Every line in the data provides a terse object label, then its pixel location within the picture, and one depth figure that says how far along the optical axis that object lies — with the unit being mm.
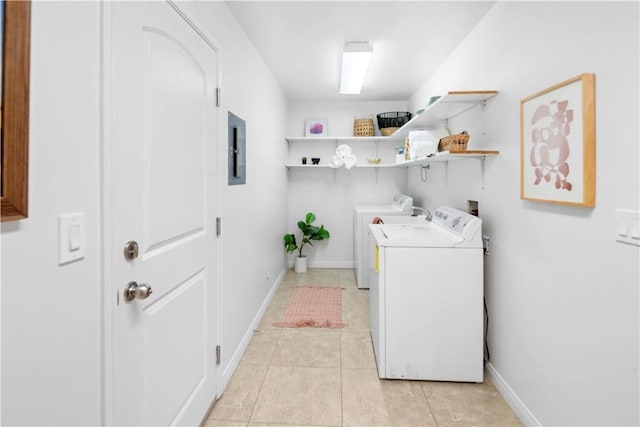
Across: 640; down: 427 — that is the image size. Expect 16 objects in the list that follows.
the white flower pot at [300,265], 4469
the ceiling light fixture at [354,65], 2624
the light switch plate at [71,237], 823
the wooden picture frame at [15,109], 656
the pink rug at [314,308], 2895
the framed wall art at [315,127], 4535
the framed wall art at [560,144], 1261
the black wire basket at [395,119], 4184
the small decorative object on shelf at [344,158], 4383
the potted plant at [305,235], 4269
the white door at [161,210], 1026
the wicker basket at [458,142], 2033
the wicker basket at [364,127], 4367
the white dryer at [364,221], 3796
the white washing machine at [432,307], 2004
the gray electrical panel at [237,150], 2078
